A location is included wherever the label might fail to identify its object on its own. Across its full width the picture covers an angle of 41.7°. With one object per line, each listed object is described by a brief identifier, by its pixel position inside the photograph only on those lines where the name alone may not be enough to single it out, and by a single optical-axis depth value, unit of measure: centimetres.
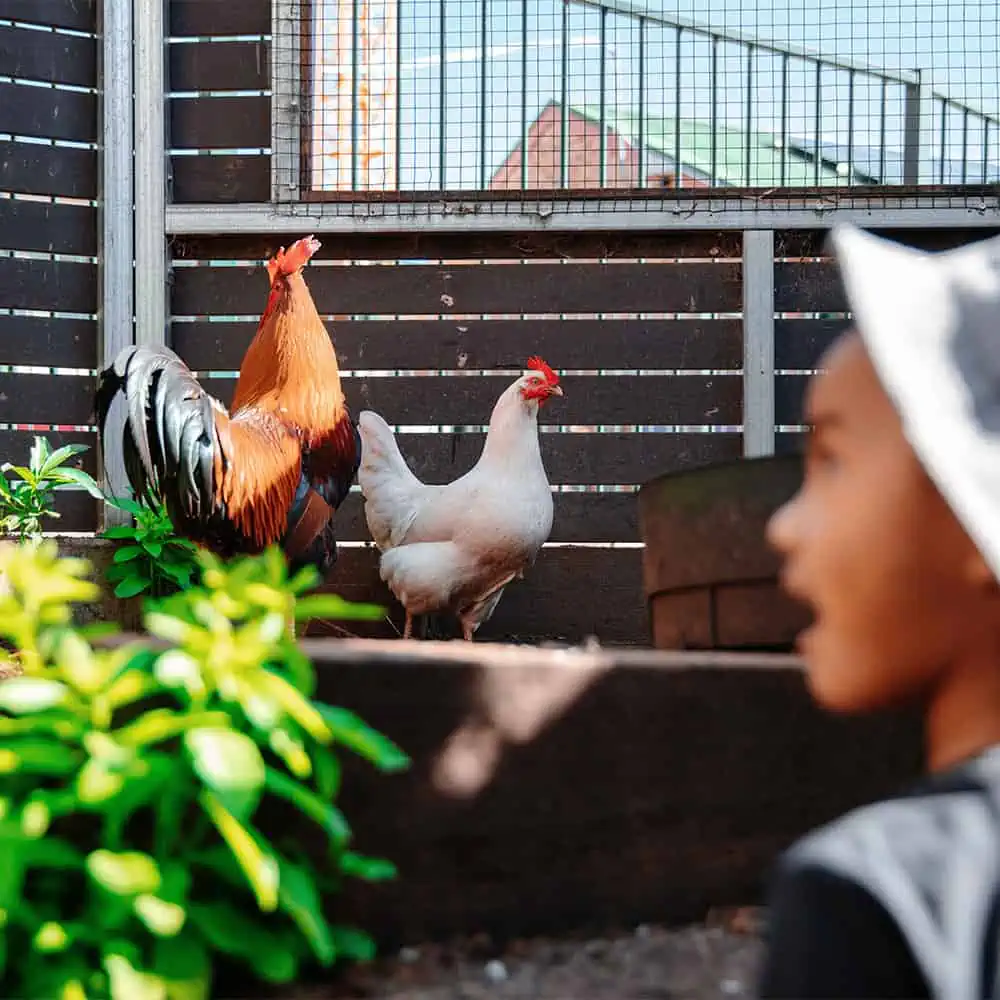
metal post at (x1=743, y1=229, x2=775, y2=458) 471
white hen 449
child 51
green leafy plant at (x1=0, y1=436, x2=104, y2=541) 435
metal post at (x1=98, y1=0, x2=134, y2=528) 473
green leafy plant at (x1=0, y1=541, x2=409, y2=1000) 124
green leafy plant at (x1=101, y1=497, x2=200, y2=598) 438
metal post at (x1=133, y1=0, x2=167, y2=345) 475
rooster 374
